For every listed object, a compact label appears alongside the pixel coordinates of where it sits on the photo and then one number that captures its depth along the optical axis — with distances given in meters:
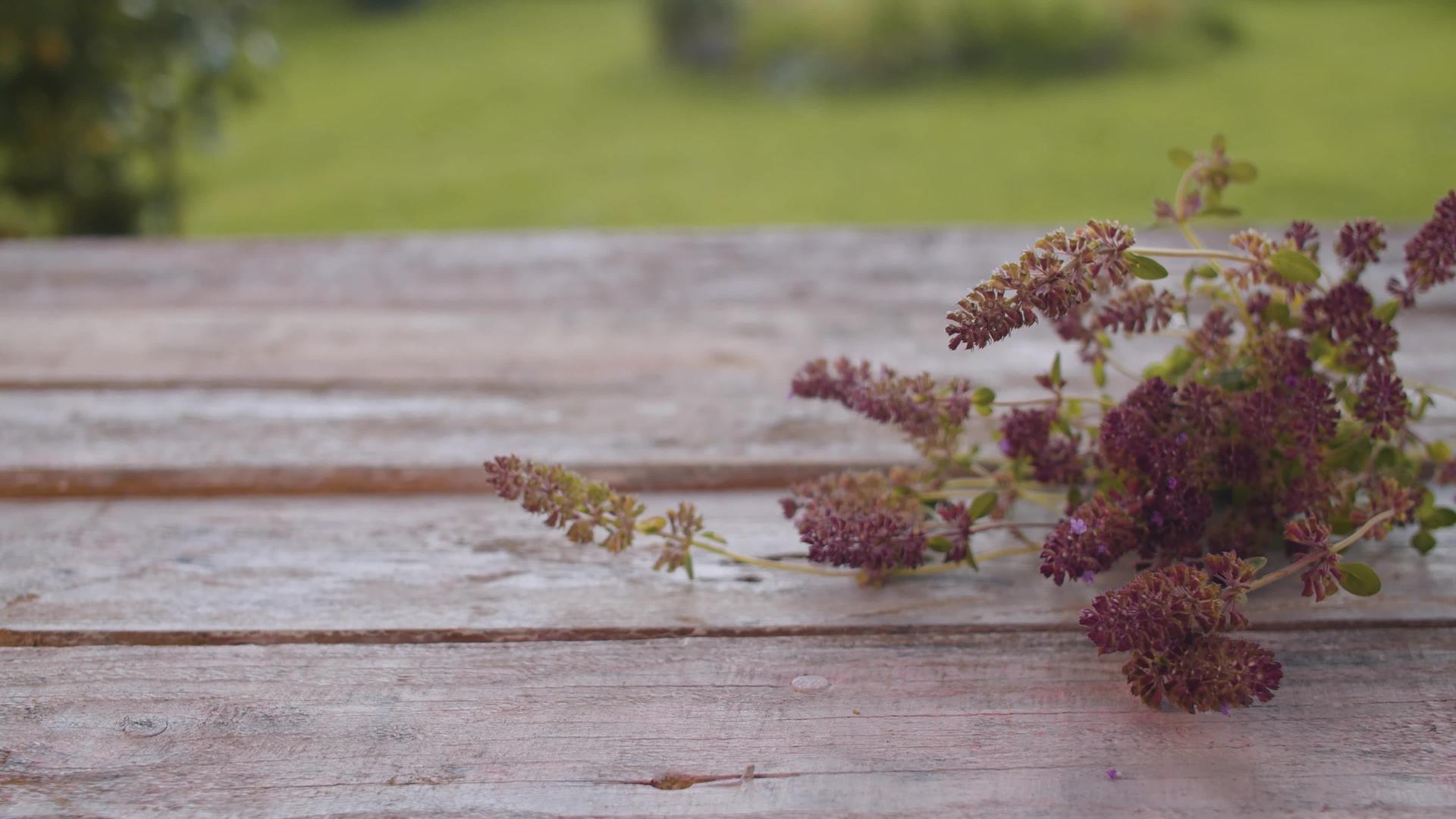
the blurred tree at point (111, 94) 2.70
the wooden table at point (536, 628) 0.62
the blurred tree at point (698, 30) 6.02
